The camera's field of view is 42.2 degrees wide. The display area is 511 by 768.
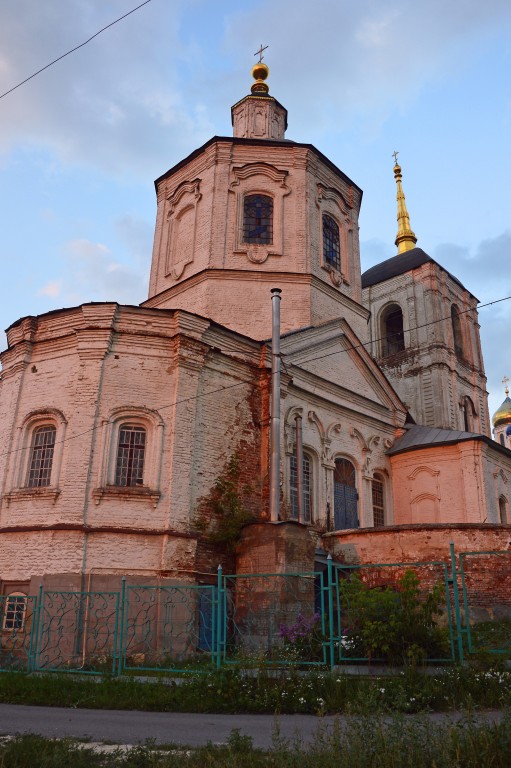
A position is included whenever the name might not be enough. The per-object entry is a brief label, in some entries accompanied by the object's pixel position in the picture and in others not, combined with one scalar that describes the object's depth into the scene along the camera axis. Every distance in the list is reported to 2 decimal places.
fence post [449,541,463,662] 8.45
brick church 13.59
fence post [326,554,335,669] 8.77
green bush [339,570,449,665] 8.58
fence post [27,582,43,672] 10.99
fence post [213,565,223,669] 9.11
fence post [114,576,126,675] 9.88
